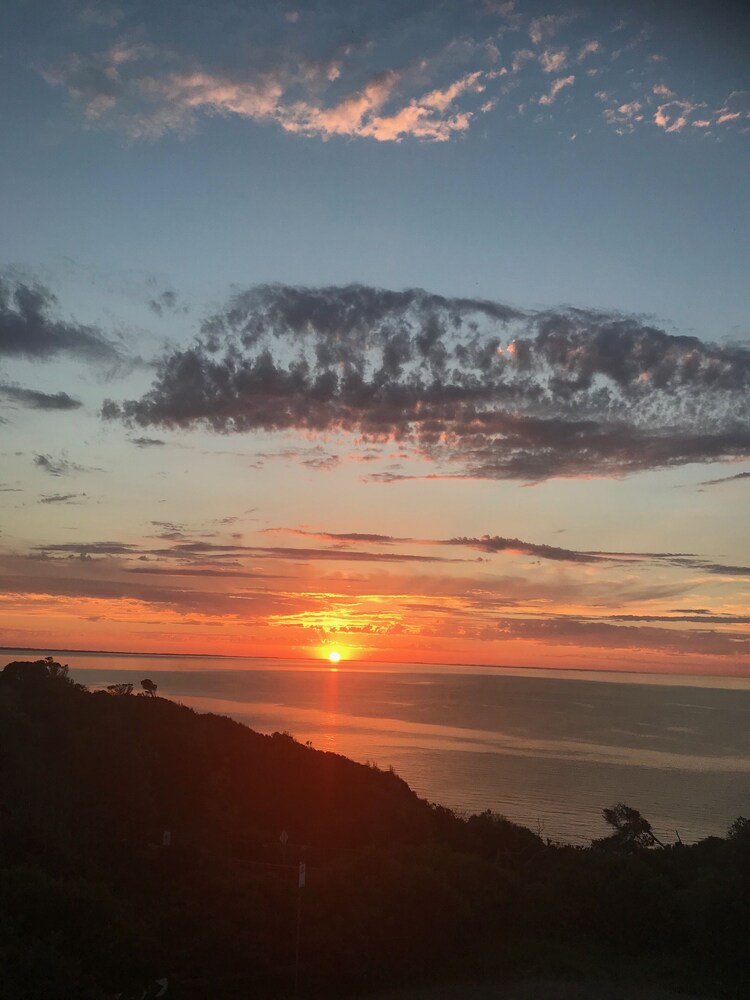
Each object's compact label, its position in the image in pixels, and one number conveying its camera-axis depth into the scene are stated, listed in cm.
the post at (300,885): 1418
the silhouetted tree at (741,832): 2022
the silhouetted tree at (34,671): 3200
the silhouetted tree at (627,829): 3036
